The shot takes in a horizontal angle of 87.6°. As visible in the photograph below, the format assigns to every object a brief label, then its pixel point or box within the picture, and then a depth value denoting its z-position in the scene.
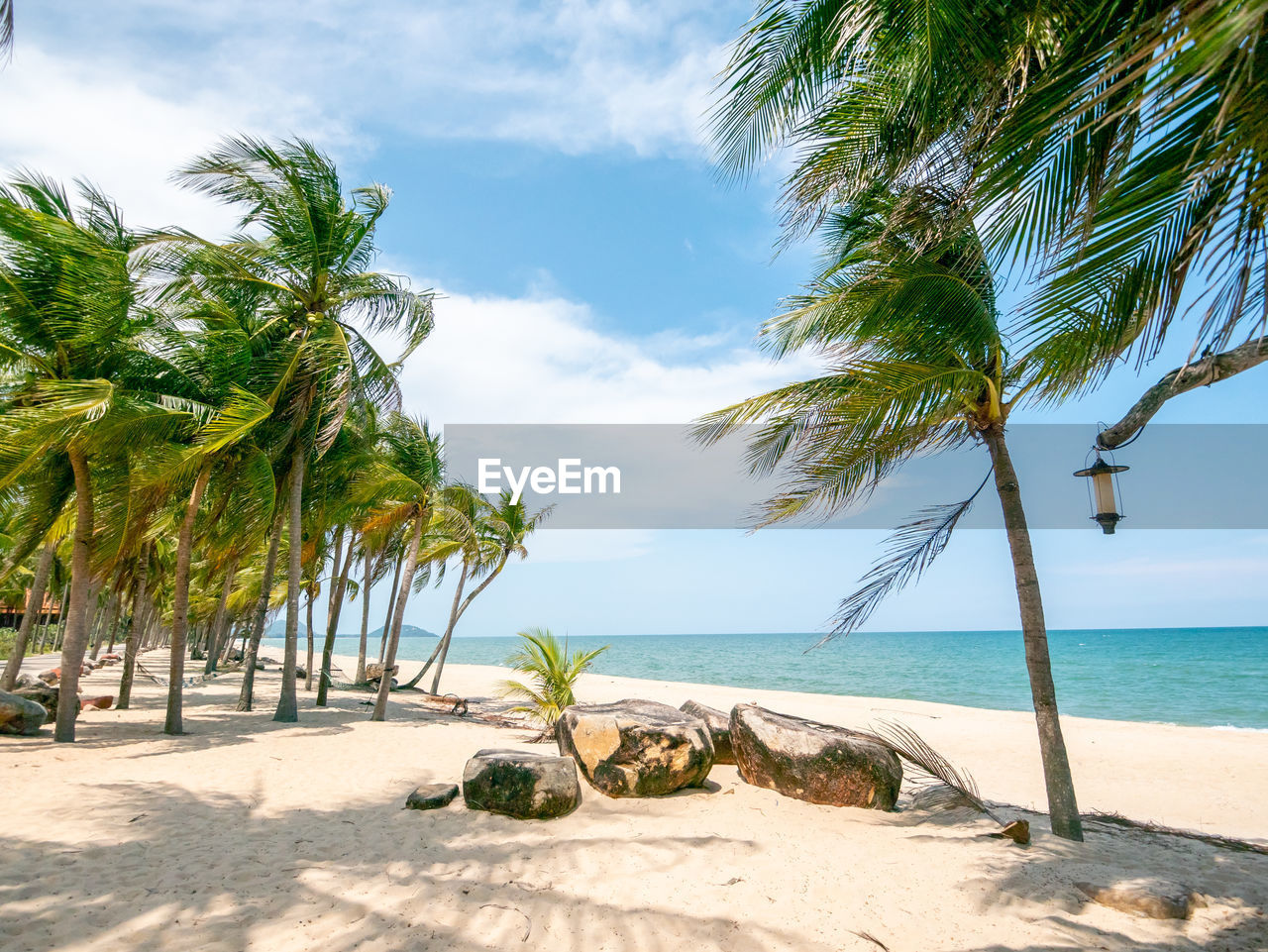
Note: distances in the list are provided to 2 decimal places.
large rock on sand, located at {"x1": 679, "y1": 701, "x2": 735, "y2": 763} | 7.28
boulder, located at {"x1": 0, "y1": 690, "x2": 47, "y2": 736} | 8.56
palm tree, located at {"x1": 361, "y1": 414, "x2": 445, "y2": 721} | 12.71
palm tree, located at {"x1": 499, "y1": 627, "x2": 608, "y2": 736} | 10.25
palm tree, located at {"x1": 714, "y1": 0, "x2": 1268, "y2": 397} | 2.11
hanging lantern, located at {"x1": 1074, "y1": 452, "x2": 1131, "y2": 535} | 4.83
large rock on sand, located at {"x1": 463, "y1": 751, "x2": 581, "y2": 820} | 5.70
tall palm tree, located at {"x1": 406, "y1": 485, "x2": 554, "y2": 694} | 17.56
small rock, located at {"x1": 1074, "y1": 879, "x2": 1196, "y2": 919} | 3.80
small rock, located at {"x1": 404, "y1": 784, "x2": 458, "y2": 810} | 5.93
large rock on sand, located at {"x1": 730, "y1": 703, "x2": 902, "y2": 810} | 5.92
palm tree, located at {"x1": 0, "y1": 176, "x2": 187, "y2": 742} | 6.99
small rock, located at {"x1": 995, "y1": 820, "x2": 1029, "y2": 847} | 4.84
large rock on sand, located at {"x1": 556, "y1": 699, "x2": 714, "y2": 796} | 6.24
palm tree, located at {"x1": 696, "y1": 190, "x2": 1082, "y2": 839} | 4.80
